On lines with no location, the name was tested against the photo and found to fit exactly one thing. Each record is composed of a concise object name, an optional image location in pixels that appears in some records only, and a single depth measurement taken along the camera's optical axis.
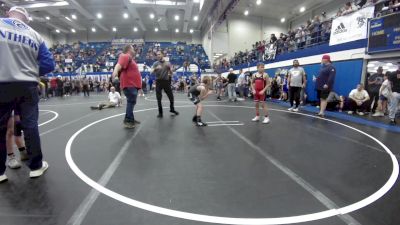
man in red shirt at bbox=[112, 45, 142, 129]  5.79
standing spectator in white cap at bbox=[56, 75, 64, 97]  20.19
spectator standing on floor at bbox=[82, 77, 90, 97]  20.27
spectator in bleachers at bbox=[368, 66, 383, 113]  8.68
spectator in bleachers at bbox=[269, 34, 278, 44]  17.16
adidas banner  9.12
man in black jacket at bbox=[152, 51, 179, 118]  7.54
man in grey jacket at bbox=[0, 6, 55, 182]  2.68
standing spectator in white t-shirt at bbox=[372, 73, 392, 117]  7.85
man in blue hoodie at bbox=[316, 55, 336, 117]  7.84
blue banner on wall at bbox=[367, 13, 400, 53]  7.93
